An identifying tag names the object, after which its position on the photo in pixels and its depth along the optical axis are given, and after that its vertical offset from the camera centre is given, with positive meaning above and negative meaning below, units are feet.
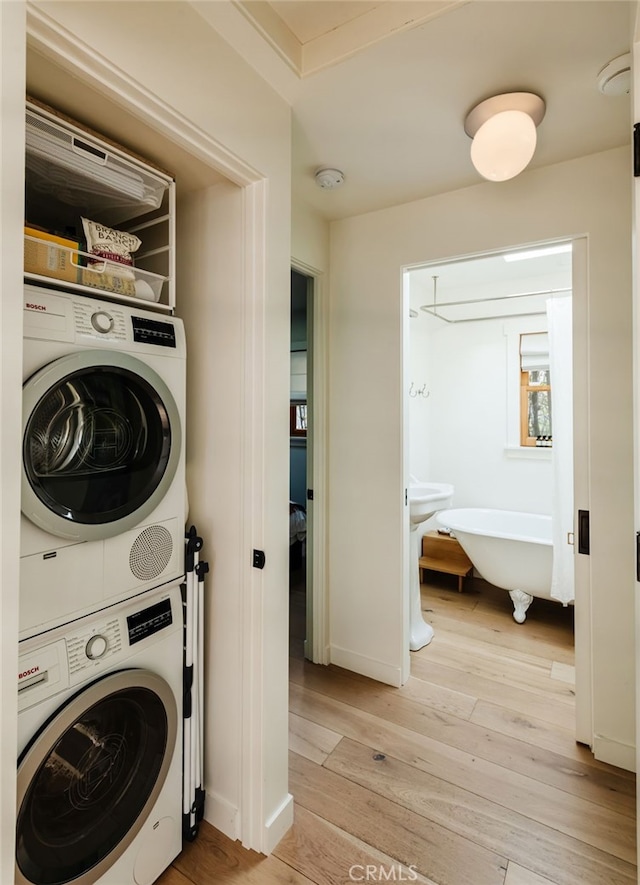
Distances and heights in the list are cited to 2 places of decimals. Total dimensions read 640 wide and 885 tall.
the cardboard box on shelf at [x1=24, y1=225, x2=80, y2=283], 3.16 +1.46
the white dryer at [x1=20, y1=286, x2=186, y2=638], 3.06 -0.11
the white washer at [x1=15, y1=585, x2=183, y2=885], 3.06 -2.57
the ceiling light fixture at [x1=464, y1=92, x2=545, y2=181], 4.57 +3.40
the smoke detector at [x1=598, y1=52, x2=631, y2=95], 4.20 +3.84
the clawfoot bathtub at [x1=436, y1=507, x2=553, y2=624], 8.86 -2.58
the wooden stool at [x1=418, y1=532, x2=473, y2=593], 11.23 -3.15
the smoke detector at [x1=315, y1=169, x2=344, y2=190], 6.13 +3.96
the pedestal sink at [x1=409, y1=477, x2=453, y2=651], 8.28 -2.15
